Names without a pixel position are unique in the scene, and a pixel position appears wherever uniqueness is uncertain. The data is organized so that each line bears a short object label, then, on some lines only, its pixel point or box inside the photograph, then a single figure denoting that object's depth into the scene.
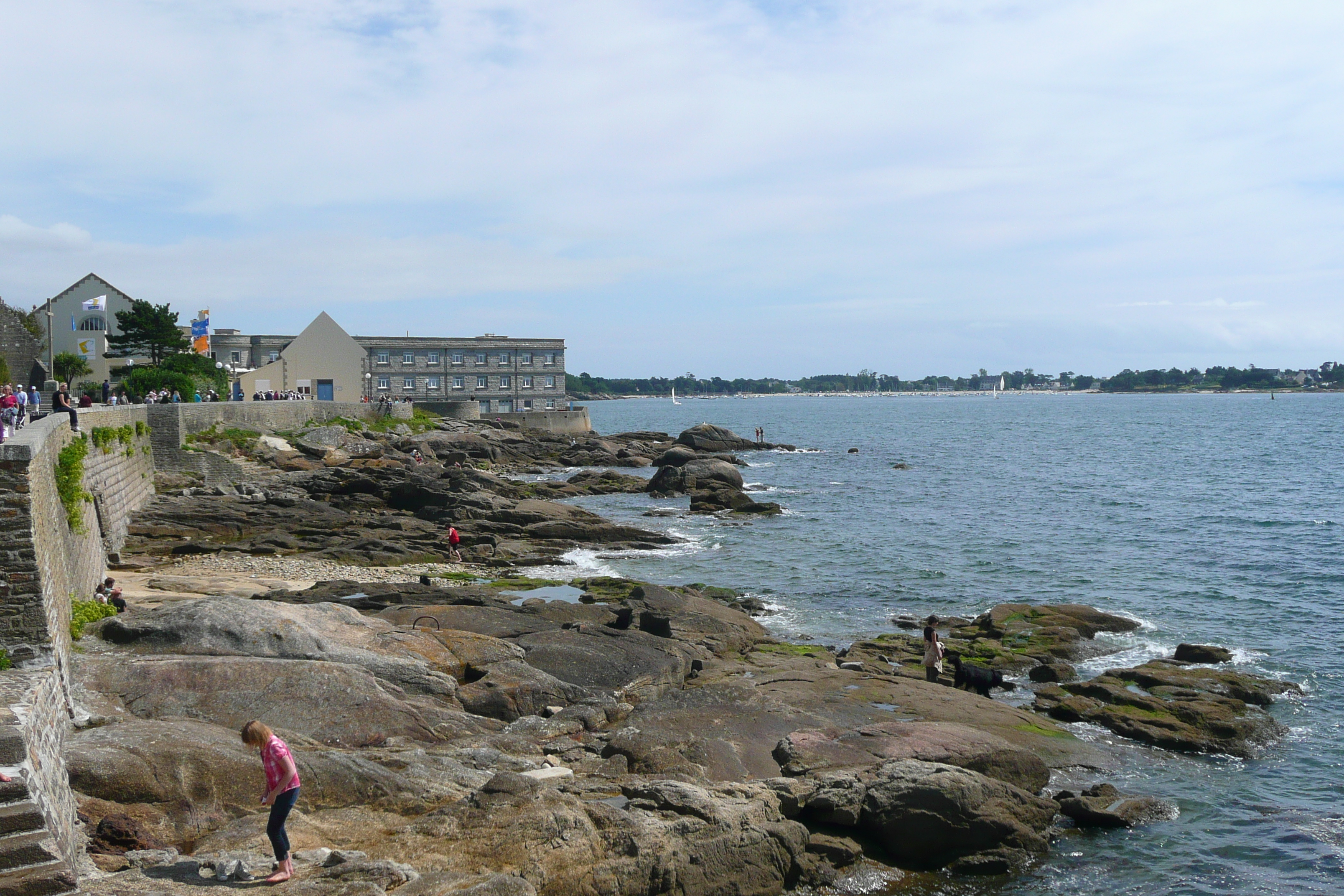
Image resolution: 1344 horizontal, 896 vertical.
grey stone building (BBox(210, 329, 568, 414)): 102.56
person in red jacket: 33.03
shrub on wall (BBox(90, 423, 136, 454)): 28.28
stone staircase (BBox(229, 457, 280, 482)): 45.44
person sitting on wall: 25.14
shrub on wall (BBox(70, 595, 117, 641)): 16.41
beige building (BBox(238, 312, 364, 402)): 87.46
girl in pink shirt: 10.07
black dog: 20.89
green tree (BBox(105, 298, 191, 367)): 66.31
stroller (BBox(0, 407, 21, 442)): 23.42
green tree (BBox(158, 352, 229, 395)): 63.22
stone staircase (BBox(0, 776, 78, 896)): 8.97
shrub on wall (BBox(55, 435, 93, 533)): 20.02
